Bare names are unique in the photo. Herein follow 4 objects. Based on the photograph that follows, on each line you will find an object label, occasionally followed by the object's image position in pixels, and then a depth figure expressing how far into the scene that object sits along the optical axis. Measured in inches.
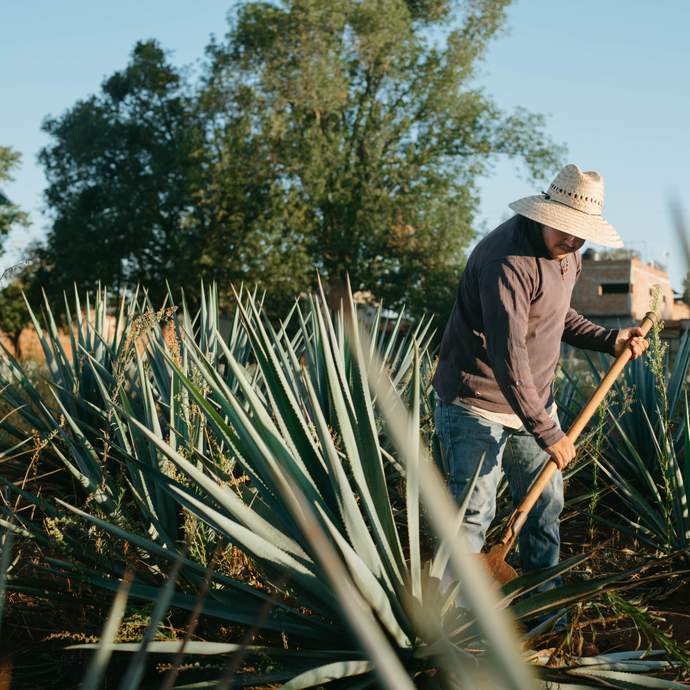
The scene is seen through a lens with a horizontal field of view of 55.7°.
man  91.2
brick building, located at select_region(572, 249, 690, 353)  1626.5
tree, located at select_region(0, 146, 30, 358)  937.5
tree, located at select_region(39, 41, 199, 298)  810.8
